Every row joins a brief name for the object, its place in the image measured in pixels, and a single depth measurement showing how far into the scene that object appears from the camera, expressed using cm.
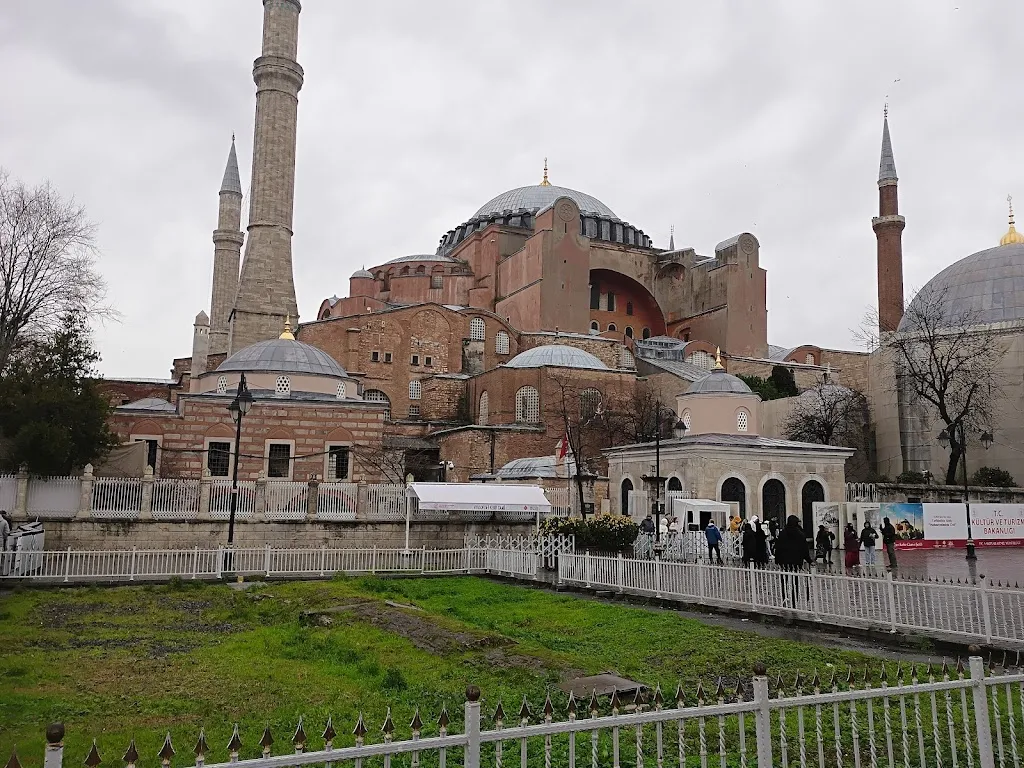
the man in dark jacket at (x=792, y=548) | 1166
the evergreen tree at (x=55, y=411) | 1811
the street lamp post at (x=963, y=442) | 1662
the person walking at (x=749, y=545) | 1301
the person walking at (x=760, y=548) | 1301
